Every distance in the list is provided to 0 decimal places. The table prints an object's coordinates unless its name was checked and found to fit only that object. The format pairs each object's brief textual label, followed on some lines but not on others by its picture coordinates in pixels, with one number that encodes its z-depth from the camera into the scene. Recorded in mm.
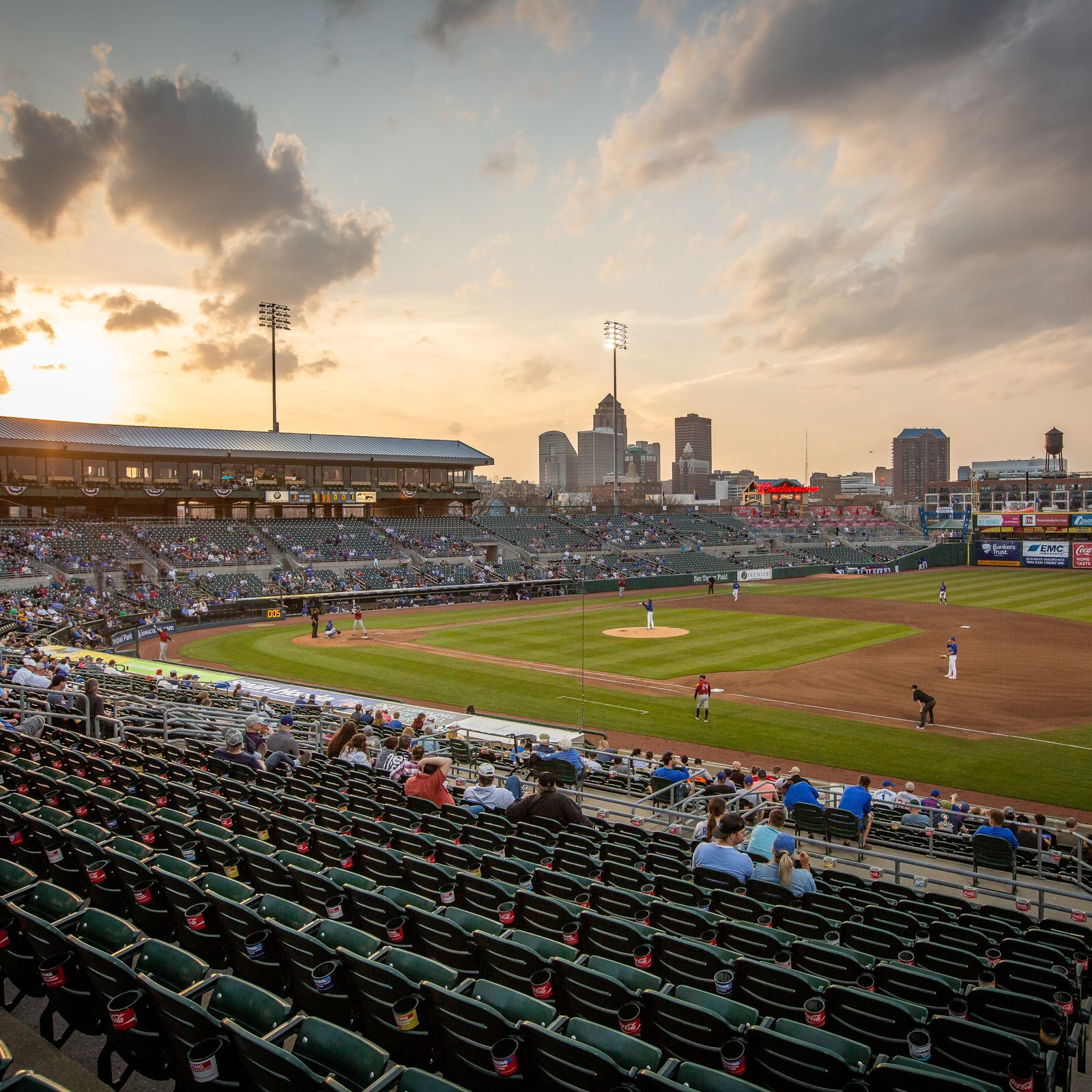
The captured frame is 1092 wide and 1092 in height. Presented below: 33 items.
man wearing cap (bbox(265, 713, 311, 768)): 12914
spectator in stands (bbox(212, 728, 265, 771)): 11930
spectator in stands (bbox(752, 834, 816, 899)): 7773
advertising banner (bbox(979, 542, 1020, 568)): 76000
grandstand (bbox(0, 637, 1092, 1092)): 4152
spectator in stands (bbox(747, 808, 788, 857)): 8930
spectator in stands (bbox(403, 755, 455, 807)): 10352
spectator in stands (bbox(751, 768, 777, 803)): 13039
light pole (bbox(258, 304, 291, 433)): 66125
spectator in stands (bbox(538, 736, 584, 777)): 15460
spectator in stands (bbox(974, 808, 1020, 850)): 11383
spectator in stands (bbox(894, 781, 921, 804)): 15297
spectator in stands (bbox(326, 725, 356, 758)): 13773
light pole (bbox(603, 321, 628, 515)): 66312
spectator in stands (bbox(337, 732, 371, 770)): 13266
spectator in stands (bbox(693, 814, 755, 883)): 8125
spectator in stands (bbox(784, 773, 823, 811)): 13109
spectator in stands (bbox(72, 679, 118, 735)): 13812
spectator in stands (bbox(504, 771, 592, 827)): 9992
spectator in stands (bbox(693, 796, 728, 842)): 8797
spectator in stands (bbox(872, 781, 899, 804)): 15570
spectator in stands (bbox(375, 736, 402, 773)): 12742
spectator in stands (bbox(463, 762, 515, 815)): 10602
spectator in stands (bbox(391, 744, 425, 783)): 11539
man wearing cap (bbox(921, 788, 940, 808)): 14872
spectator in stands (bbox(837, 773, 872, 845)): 12688
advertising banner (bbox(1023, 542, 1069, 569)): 72688
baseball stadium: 4426
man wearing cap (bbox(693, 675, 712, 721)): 23922
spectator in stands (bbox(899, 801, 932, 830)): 13727
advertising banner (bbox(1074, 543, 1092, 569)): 71688
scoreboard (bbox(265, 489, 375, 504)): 67438
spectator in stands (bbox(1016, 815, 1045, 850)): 12180
